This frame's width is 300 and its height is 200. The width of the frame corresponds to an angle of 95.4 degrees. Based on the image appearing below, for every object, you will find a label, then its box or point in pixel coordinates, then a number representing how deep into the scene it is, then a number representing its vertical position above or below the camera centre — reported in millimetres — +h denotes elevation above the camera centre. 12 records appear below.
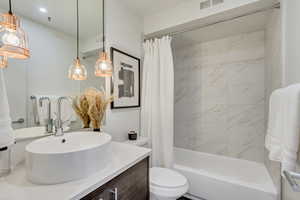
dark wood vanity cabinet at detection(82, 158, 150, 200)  725 -548
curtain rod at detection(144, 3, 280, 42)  1297 +888
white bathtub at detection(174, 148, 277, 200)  1362 -977
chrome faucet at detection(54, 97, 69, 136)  1011 -195
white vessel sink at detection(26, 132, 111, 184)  650 -333
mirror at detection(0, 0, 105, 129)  899 +362
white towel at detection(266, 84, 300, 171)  646 -157
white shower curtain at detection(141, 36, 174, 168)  1780 -12
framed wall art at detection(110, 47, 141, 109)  1578 +224
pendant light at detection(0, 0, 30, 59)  667 +296
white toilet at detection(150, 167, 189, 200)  1194 -795
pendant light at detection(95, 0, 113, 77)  1292 +300
